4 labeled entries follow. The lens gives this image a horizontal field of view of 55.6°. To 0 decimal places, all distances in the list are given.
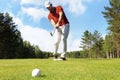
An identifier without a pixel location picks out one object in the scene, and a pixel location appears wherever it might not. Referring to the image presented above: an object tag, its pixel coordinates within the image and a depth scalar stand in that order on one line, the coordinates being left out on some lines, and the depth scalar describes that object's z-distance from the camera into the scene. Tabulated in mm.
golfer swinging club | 5407
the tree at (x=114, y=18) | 26679
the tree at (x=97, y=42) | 44567
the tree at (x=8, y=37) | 27872
